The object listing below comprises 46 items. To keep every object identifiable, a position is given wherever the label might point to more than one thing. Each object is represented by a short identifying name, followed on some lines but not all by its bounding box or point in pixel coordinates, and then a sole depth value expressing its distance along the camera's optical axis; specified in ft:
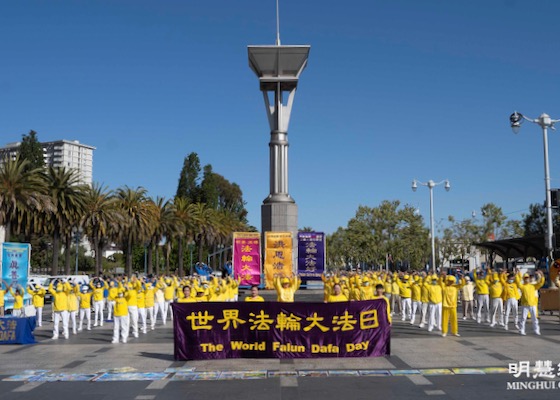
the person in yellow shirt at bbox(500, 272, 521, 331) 63.34
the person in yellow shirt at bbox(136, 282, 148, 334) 63.10
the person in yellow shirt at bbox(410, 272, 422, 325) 69.70
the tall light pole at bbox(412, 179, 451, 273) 137.65
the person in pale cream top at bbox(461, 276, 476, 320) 72.59
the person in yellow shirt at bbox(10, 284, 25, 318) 64.65
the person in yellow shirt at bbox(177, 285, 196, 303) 47.35
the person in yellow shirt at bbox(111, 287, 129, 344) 56.59
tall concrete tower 151.64
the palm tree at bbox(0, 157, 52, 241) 128.32
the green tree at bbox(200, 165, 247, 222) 356.59
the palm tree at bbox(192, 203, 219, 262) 216.54
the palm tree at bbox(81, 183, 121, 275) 157.07
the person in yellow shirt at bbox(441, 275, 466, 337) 55.06
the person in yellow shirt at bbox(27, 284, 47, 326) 66.95
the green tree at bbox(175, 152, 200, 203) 295.28
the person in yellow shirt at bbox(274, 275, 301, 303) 56.70
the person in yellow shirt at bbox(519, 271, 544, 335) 57.00
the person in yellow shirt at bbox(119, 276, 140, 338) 58.95
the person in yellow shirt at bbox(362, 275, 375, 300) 61.85
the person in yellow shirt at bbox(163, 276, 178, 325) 78.09
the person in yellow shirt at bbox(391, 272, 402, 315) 79.46
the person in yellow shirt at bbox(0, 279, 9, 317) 64.65
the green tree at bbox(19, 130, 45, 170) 235.75
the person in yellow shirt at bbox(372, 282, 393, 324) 47.52
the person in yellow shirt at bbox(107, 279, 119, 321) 57.67
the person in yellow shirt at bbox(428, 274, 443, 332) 59.31
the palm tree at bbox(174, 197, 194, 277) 203.10
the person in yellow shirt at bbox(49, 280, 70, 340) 61.52
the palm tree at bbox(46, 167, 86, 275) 143.23
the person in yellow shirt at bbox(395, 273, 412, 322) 73.56
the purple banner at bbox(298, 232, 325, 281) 132.98
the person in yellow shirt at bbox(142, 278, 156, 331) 69.36
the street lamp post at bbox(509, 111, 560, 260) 77.97
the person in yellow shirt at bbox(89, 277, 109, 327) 71.85
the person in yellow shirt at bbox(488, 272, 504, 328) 65.62
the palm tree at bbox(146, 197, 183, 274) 188.55
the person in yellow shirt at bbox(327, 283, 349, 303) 47.01
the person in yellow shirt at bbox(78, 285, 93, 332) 68.03
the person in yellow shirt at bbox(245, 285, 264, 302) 45.78
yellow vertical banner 134.21
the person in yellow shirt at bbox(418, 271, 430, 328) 63.12
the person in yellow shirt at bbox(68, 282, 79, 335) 62.69
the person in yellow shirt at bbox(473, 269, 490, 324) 68.54
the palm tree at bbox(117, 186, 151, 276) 168.27
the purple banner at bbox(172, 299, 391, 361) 44.06
